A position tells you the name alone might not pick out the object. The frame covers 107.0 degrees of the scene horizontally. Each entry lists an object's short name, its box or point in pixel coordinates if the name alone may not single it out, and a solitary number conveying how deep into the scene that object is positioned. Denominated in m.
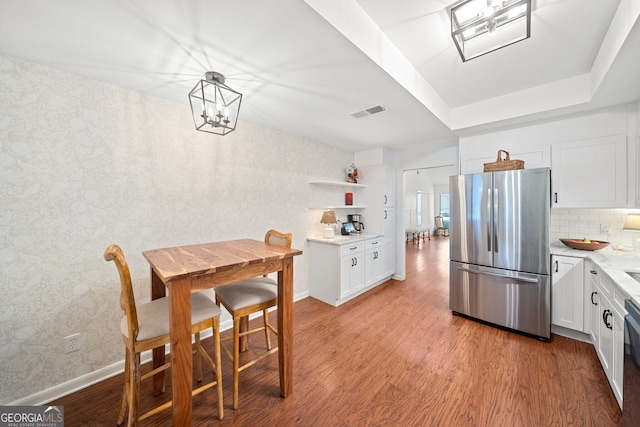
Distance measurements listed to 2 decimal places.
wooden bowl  2.43
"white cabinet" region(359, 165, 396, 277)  4.18
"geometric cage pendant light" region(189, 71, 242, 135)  1.71
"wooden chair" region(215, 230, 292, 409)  1.64
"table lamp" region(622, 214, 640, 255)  2.39
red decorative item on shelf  4.38
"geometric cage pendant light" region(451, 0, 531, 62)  1.49
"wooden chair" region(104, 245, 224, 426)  1.29
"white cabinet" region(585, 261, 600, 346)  2.07
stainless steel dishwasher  1.13
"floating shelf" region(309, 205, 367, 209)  3.70
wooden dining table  1.27
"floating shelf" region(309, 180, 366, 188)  3.64
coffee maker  4.32
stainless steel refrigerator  2.43
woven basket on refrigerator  2.62
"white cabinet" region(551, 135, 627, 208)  2.42
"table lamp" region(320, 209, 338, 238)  3.51
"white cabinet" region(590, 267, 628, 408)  1.56
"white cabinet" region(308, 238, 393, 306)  3.32
